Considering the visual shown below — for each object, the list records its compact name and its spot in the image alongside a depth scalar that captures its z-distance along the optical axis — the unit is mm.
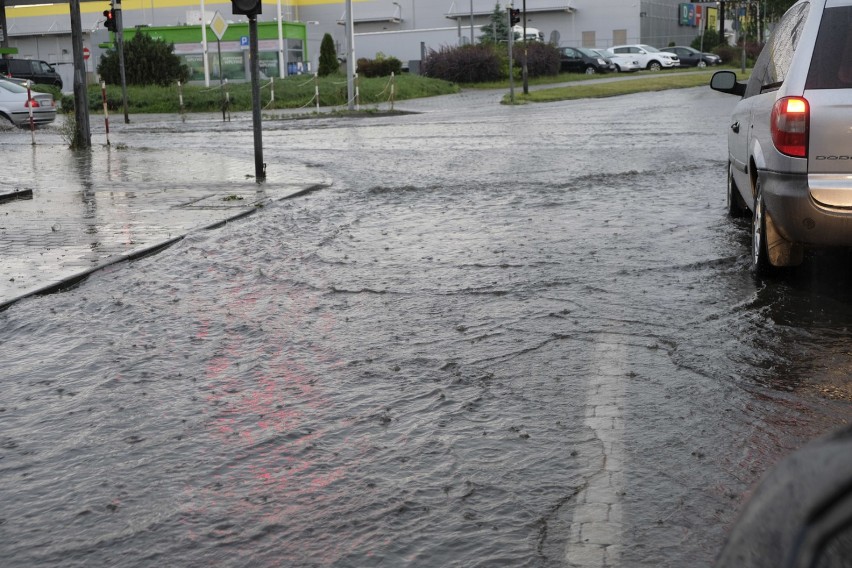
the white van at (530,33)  68450
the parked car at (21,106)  32125
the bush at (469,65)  55719
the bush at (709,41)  83312
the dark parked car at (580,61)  61562
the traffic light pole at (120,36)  33719
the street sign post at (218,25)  38562
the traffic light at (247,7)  14398
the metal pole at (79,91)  21375
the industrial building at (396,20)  76438
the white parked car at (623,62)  64250
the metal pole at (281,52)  59250
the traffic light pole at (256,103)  14570
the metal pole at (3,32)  53022
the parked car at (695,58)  67688
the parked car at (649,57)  65500
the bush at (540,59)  55531
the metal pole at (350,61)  36688
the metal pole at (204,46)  54975
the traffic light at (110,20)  33750
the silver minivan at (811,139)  6547
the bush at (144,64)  49500
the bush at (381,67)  57469
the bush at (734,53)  68125
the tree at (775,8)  60569
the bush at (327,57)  55331
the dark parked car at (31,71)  51894
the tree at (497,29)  66312
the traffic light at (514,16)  40969
